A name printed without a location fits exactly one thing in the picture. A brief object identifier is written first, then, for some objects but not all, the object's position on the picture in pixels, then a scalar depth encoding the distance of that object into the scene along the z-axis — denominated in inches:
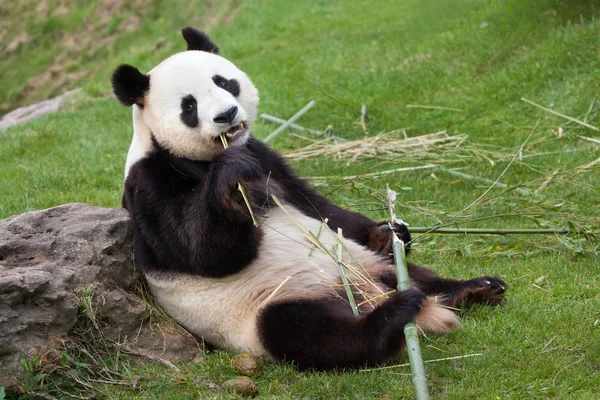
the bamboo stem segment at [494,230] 443.8
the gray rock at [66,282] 329.4
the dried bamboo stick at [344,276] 352.2
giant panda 344.5
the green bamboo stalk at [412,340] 303.3
